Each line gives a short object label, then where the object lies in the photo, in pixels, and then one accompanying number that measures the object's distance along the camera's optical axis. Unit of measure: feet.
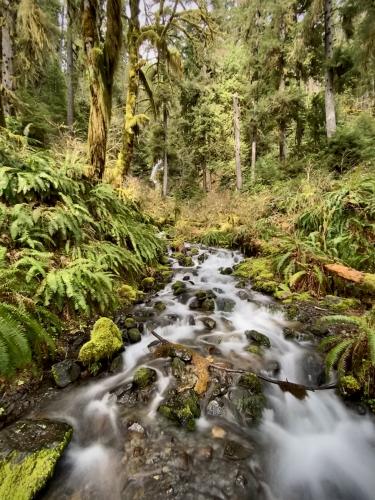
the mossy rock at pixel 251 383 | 11.73
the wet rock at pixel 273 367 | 13.14
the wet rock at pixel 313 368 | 12.84
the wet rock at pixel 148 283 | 21.50
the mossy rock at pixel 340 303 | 17.61
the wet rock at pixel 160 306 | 18.24
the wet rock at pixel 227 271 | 26.30
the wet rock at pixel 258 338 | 14.98
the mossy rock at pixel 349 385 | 11.04
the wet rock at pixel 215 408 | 10.76
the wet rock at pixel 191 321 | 17.06
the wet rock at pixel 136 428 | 10.04
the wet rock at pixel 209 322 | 16.86
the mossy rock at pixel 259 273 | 21.29
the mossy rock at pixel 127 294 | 18.43
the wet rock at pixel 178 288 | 20.93
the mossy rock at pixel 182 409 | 10.37
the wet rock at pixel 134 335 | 14.75
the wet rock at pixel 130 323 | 15.71
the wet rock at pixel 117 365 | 12.71
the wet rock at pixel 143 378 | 11.87
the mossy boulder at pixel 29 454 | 7.54
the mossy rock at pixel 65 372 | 11.55
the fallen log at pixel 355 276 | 17.93
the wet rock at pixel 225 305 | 19.08
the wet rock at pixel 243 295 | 20.32
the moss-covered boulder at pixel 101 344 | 12.49
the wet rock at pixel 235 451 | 9.39
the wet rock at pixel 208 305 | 19.11
